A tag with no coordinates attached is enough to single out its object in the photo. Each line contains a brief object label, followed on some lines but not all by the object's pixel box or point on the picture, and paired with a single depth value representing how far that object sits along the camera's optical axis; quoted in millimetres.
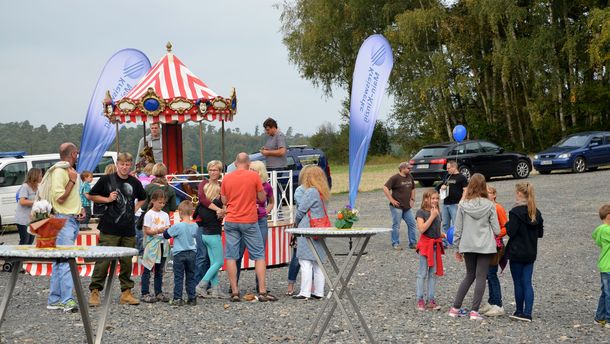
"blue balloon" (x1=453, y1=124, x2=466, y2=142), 26867
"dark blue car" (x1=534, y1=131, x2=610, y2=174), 32125
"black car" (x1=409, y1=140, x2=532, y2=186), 29747
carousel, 17062
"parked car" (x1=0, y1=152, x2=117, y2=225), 22203
